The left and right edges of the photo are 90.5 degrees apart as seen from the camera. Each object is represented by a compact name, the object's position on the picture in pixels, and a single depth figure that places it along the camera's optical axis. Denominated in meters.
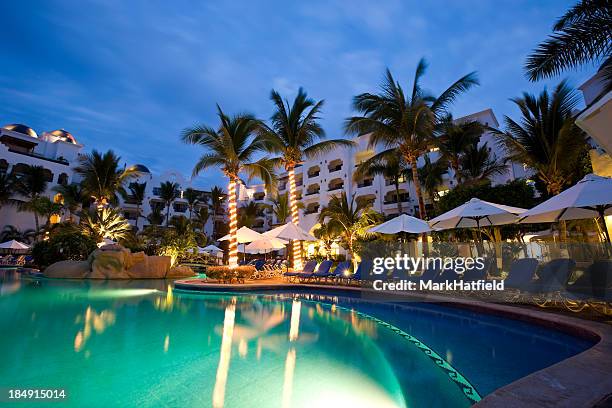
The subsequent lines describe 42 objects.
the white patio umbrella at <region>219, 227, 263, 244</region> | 16.72
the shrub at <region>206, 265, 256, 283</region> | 13.10
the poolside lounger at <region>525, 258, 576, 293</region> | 6.44
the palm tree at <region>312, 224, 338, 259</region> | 24.44
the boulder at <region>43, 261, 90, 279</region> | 17.52
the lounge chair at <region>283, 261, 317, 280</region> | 13.45
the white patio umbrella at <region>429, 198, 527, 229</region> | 8.77
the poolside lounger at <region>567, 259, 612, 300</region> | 5.73
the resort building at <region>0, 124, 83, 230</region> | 35.72
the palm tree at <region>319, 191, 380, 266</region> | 19.85
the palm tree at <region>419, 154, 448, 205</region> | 22.21
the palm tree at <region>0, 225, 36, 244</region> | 34.75
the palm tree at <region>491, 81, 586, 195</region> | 10.77
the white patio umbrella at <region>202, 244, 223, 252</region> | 26.88
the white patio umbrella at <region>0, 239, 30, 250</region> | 26.20
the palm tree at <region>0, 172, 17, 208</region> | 32.72
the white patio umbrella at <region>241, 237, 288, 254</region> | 17.78
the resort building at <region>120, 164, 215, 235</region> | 48.44
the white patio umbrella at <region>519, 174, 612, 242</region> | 6.04
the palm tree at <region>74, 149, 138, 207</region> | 23.05
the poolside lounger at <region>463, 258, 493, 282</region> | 8.75
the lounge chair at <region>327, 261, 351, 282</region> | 12.73
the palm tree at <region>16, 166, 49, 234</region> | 34.28
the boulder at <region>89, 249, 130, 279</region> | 17.31
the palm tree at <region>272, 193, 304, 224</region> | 30.54
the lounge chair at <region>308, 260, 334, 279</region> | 13.13
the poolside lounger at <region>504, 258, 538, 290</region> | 7.04
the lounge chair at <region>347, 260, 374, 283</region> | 11.57
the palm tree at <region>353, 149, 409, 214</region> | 16.03
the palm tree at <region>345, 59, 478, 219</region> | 13.06
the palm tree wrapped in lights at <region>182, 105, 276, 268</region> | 14.05
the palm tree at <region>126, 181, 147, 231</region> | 44.77
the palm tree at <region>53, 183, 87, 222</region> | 34.16
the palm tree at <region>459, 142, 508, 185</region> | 20.81
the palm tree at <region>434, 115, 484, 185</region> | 18.61
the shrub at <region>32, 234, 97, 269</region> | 20.59
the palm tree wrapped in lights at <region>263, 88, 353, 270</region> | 15.81
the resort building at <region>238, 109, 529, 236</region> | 27.33
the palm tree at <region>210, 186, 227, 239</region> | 45.97
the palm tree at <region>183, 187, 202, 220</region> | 46.28
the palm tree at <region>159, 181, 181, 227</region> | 45.12
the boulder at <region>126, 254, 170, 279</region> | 18.33
